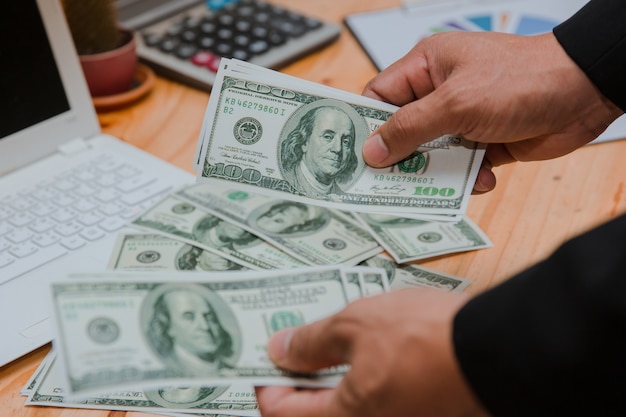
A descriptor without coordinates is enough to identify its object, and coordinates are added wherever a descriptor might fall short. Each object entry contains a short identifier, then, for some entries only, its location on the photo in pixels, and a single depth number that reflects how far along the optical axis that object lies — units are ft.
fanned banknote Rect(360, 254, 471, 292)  2.55
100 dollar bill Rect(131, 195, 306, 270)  2.64
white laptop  2.61
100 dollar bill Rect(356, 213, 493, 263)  2.70
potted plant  3.41
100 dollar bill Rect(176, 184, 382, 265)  2.68
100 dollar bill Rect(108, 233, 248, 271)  2.61
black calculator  3.80
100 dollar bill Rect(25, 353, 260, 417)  2.08
